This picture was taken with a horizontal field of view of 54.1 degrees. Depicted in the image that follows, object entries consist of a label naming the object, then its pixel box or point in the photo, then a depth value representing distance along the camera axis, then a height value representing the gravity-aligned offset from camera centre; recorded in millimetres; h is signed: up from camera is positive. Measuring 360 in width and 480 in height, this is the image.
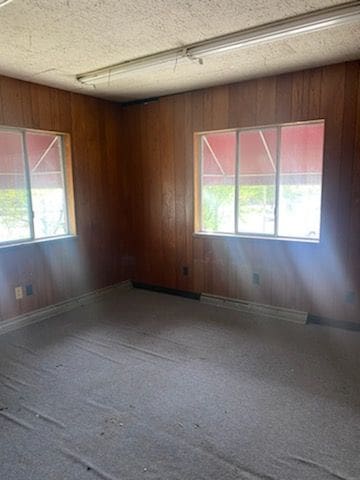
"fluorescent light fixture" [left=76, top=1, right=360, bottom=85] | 2230 +1091
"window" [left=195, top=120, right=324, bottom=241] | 3586 +94
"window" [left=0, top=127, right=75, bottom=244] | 3578 +70
